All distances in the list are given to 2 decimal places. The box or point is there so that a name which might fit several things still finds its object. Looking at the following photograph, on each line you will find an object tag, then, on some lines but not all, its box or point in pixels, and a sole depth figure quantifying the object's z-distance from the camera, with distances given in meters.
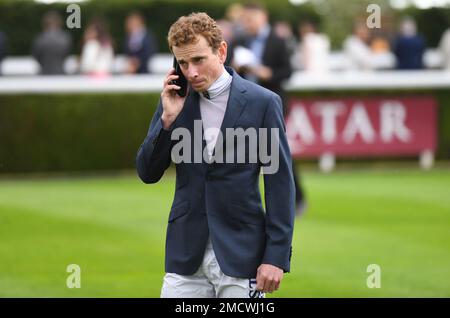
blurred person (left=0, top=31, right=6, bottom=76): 19.38
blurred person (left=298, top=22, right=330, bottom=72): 21.92
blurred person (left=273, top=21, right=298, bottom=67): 12.39
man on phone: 4.98
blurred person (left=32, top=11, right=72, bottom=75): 19.25
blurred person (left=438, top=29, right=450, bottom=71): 22.66
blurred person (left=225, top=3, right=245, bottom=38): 11.80
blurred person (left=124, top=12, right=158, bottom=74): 20.12
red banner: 18.23
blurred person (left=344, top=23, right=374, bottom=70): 21.09
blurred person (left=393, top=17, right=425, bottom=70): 21.27
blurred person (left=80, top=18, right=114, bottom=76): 19.33
